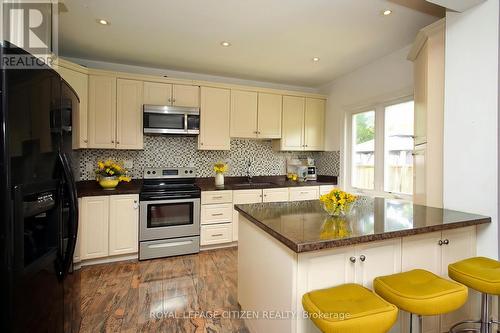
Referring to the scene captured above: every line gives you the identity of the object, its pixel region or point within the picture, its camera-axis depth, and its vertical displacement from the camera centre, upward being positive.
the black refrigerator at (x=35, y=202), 0.89 -0.17
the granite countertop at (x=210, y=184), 2.83 -0.29
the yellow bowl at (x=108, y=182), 2.90 -0.23
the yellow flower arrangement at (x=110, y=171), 2.90 -0.09
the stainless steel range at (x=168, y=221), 2.95 -0.71
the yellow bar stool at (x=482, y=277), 1.30 -0.61
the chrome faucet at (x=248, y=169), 4.01 -0.08
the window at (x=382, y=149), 2.94 +0.23
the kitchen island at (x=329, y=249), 1.20 -0.48
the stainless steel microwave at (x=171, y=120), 3.15 +0.59
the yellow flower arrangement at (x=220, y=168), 3.54 -0.06
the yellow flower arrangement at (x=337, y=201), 1.53 -0.23
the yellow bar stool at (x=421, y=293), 1.09 -0.60
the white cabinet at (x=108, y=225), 2.73 -0.72
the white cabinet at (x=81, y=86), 2.74 +0.89
